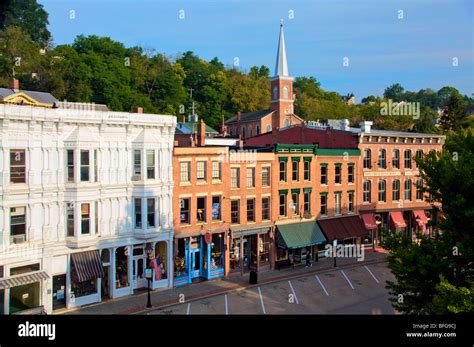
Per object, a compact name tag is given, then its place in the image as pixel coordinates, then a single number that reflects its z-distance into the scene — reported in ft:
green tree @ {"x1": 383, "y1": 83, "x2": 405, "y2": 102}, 440.29
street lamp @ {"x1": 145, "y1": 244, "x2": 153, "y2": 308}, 80.62
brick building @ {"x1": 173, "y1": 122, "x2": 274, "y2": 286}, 98.12
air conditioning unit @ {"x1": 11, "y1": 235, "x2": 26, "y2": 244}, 75.08
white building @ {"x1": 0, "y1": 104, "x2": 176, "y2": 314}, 75.15
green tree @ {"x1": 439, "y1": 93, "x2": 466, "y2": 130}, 233.35
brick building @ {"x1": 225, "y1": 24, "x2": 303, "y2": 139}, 247.91
